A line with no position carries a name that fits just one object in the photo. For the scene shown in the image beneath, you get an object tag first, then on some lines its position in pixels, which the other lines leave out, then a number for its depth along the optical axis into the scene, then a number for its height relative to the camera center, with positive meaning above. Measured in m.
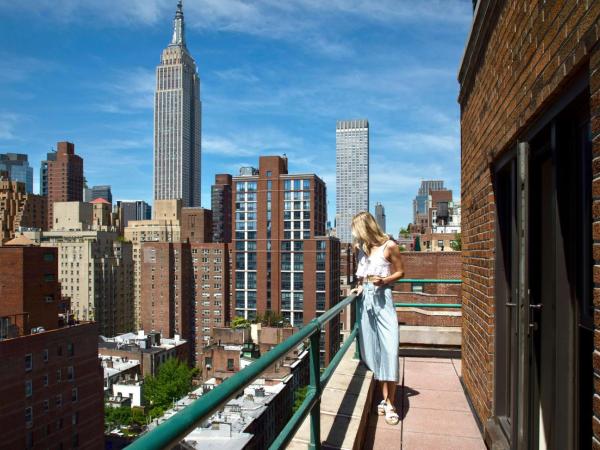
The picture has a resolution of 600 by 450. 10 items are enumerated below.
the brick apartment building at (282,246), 71.69 -1.33
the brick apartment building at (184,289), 83.81 -8.88
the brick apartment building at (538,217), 2.14 +0.11
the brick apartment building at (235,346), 47.95 -11.98
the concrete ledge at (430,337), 7.34 -1.49
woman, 4.21 -0.46
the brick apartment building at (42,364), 24.88 -6.99
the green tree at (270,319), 64.25 -11.17
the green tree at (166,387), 51.94 -15.90
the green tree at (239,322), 65.95 -11.74
